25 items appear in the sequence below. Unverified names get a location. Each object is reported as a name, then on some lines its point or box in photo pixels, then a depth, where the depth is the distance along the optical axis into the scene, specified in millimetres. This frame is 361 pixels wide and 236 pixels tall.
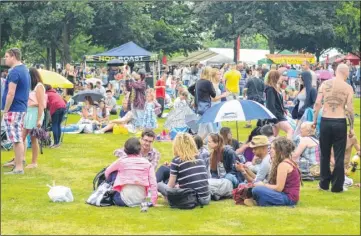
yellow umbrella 17703
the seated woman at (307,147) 11570
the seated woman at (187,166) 9484
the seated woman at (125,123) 19719
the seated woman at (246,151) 11805
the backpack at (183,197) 9469
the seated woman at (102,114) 20875
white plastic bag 9977
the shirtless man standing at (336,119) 10523
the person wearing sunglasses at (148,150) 10305
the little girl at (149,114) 19359
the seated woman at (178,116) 17052
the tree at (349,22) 40406
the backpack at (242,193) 9766
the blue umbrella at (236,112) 12117
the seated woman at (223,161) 10414
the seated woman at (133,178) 9484
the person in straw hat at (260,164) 10055
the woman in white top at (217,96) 14812
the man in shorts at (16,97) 11711
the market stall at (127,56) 36000
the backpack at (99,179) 10346
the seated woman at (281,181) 9422
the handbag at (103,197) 9672
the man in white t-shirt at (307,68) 16297
